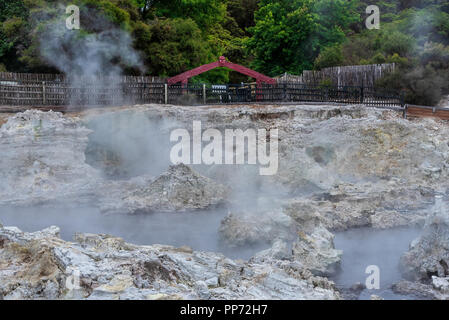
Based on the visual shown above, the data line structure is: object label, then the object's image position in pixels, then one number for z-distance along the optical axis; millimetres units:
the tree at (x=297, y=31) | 26375
